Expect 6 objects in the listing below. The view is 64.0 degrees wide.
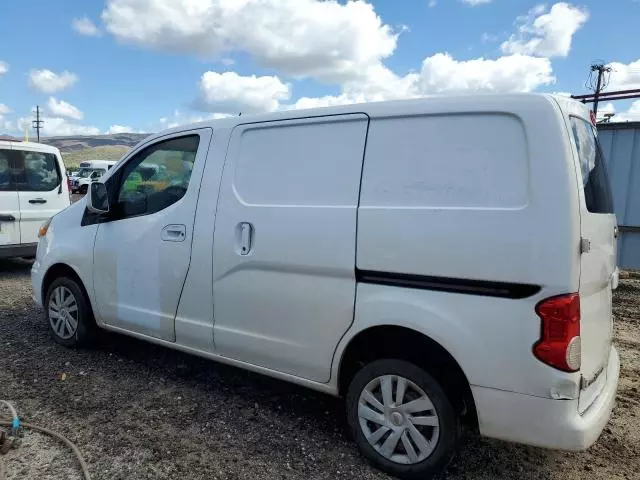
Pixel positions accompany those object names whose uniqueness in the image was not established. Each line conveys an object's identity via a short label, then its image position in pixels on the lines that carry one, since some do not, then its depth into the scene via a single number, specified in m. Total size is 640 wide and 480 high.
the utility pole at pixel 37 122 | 67.56
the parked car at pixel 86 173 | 32.22
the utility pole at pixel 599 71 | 14.59
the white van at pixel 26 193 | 7.38
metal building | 7.55
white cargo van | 2.34
